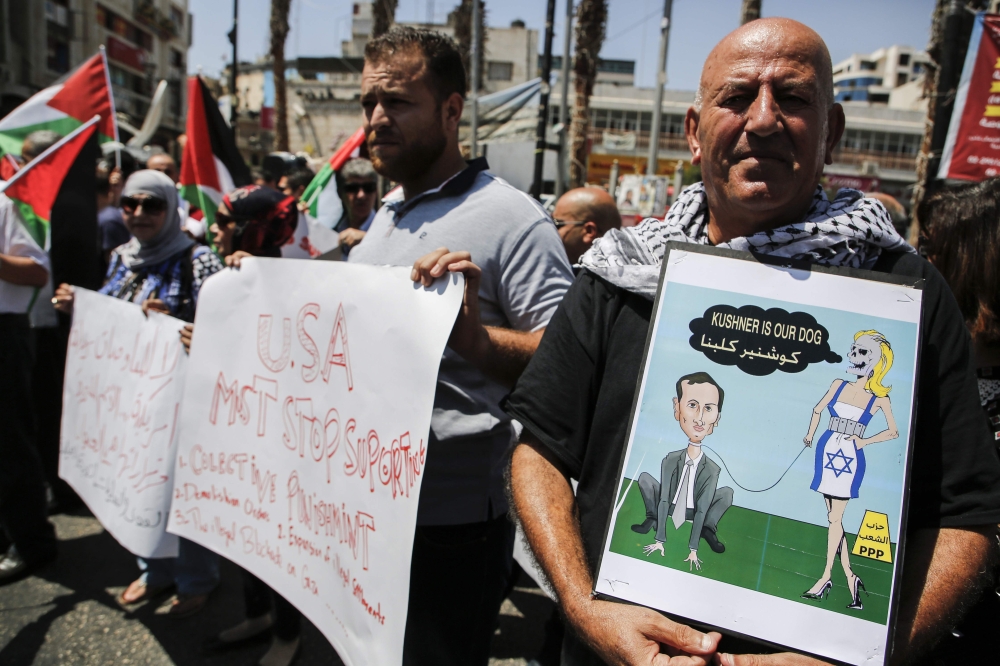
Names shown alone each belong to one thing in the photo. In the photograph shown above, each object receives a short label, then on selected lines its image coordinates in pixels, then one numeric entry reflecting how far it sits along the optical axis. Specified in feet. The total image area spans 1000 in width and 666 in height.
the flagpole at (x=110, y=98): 14.93
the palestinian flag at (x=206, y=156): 15.26
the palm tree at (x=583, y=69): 47.26
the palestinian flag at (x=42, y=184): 10.55
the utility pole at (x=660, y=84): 38.52
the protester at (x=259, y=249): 8.39
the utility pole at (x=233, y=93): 51.39
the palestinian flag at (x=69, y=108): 13.38
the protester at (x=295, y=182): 20.92
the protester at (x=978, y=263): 5.81
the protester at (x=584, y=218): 12.45
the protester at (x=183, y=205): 17.58
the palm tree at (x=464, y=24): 63.18
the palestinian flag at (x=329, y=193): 15.99
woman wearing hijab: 9.91
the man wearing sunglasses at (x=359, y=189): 15.44
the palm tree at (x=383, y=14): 59.81
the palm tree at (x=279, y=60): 72.90
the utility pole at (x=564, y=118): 32.04
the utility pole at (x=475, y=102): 37.58
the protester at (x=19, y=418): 10.82
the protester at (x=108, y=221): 17.01
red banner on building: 14.97
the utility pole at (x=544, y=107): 30.94
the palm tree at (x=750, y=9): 40.06
